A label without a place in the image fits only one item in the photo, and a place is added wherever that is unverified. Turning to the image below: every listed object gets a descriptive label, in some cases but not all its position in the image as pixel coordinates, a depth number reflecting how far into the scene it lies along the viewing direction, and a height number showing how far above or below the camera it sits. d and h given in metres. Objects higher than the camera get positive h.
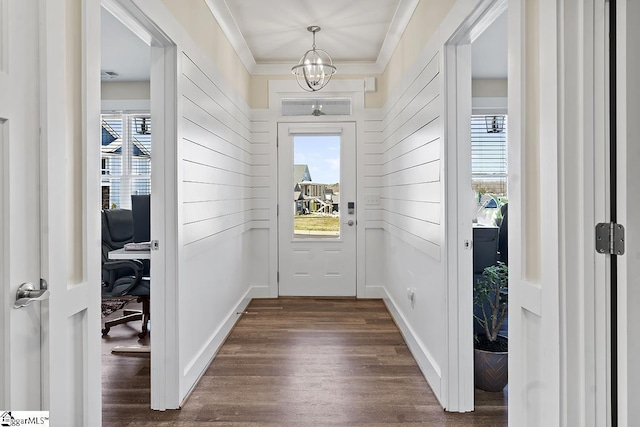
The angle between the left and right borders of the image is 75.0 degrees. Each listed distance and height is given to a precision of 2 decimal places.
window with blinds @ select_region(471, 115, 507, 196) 5.31 +0.71
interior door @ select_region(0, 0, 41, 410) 1.07 +0.05
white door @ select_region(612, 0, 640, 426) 1.09 +0.06
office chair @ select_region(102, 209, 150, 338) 3.10 -0.42
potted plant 2.37 -0.76
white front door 4.59 +0.03
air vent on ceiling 4.61 +1.61
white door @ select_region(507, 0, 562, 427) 1.21 +0.00
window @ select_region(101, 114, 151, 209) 5.28 +0.64
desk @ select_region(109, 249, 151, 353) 2.71 -0.26
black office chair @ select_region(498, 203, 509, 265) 3.38 -0.23
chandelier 3.43 +1.22
